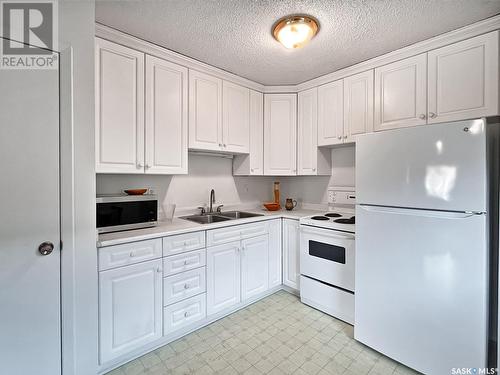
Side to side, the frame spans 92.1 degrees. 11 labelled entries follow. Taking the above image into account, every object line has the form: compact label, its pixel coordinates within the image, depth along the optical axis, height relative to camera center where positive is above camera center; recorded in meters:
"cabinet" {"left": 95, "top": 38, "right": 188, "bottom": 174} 1.81 +0.60
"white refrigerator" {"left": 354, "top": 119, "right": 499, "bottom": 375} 1.38 -0.37
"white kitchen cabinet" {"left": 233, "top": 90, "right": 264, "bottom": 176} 2.87 +0.52
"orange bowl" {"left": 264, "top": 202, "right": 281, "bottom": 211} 3.13 -0.27
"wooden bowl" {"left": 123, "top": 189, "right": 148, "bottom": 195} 2.07 -0.05
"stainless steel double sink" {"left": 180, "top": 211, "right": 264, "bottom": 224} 2.60 -0.35
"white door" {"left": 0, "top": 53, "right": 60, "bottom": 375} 1.27 -0.20
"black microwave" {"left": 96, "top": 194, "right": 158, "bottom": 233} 1.79 -0.21
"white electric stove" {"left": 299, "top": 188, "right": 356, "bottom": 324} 2.12 -0.74
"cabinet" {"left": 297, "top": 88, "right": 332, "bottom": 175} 2.82 +0.53
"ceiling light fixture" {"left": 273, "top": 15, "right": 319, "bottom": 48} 1.68 +1.13
